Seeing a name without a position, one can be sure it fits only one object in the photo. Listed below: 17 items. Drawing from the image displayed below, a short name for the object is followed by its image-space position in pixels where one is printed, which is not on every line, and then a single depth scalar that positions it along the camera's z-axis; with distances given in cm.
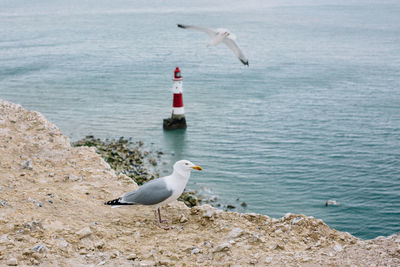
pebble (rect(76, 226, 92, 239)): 691
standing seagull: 759
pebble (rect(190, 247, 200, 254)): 678
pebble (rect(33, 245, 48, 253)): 633
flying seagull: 830
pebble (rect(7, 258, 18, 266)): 602
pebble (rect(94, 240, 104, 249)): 679
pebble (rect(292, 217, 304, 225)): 781
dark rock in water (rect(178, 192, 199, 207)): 1647
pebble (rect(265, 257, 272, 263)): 644
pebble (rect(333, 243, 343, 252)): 684
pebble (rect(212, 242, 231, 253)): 678
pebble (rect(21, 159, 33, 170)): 1009
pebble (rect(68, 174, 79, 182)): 967
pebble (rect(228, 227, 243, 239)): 714
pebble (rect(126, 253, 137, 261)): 653
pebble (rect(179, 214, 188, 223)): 802
